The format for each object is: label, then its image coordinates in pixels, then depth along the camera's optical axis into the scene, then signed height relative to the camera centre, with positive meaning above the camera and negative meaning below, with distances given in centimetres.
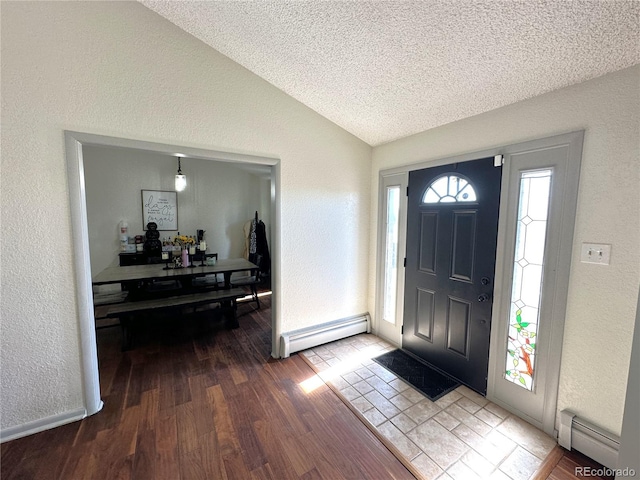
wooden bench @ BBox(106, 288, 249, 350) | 286 -101
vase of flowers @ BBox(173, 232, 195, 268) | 360 -56
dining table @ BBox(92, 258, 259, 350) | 293 -100
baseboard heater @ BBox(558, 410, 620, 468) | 154 -131
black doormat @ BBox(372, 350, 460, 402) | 227 -144
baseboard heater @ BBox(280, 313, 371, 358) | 275 -128
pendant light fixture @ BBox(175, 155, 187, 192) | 369 +48
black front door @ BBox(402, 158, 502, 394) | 213 -41
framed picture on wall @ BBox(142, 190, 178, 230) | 479 +14
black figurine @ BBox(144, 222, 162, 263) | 455 -50
